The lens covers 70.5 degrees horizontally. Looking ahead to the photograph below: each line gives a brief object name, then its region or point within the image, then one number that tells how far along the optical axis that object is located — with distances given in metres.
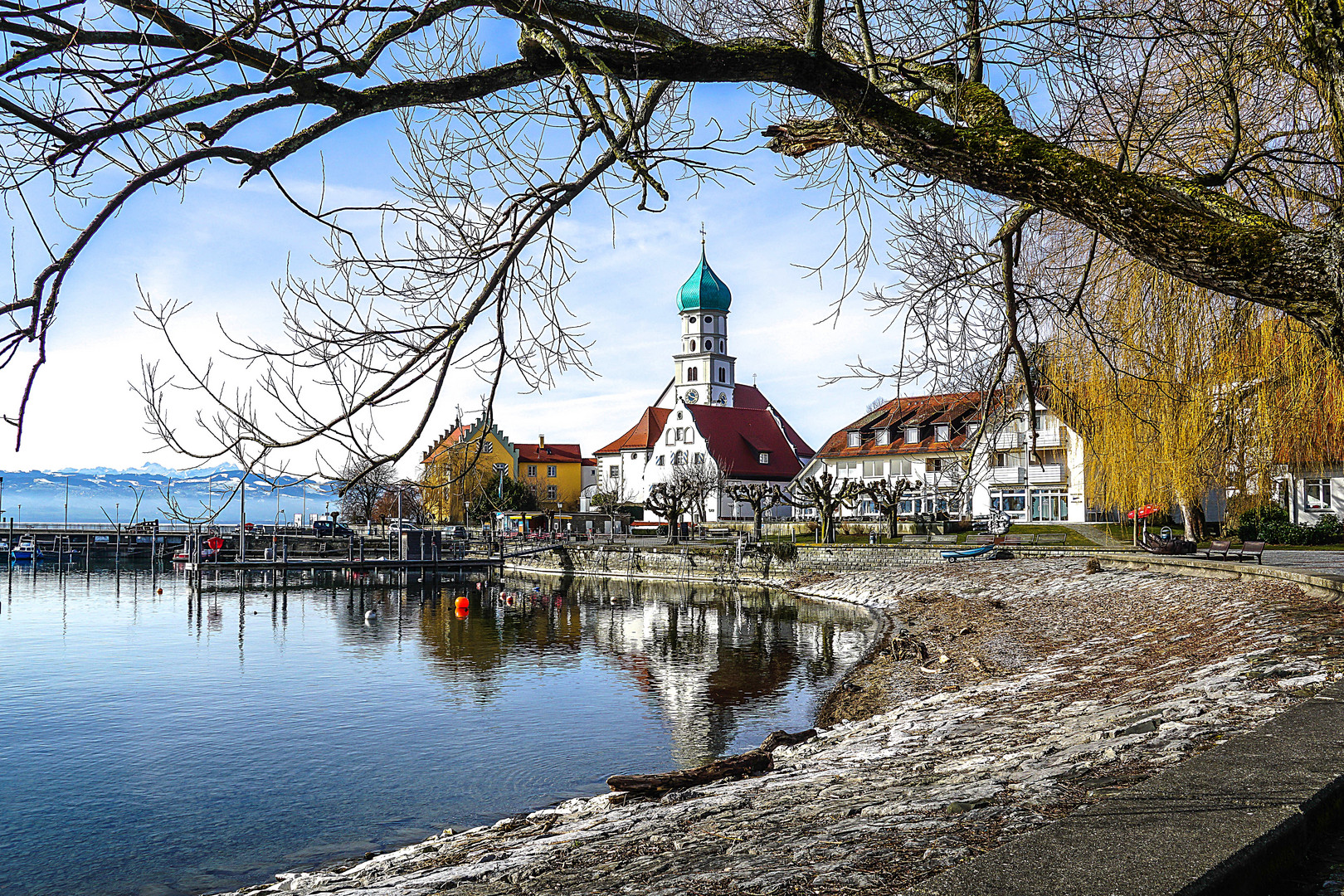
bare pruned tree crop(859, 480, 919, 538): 50.84
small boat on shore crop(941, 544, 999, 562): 35.50
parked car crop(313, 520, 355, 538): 88.50
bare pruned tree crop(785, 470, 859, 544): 50.41
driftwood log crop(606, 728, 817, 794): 9.73
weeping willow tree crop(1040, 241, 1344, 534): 16.66
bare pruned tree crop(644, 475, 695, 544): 60.25
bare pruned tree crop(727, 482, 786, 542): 54.00
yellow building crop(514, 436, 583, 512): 106.62
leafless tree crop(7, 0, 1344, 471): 3.57
